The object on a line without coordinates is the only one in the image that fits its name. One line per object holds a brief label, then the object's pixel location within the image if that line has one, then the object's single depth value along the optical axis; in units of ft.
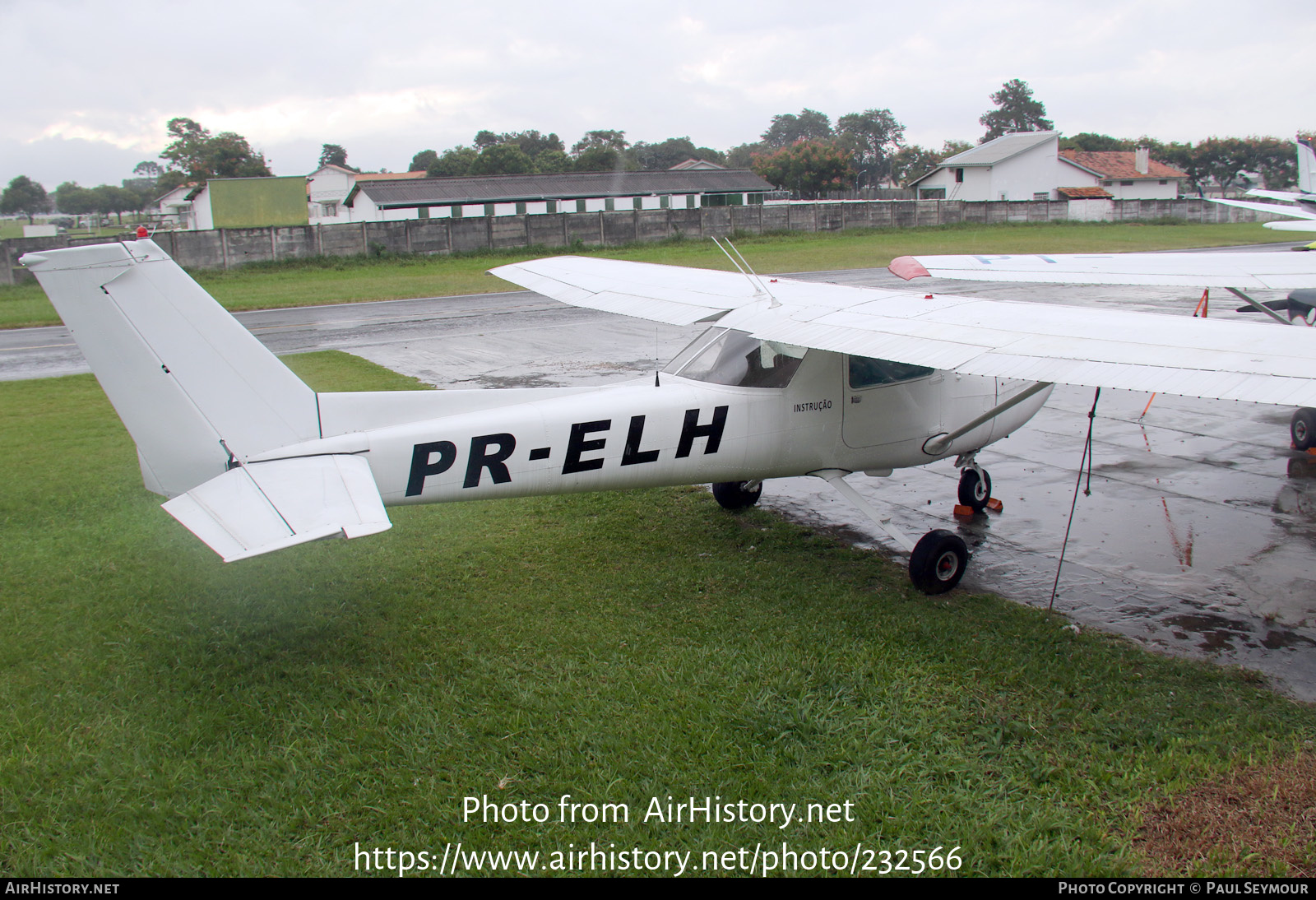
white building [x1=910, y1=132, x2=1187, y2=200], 251.80
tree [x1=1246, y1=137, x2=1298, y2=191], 329.52
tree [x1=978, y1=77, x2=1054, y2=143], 455.22
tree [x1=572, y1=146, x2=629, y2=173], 338.75
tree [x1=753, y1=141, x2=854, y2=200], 272.72
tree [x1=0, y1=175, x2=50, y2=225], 565.53
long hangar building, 196.95
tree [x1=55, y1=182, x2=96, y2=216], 577.02
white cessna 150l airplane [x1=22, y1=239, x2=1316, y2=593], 17.54
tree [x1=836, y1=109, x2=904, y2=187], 552.41
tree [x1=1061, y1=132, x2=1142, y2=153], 360.69
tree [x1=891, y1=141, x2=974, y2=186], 418.92
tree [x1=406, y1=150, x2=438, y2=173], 456.86
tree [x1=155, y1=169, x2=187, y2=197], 361.30
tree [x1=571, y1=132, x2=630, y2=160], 460.96
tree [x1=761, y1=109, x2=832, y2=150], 634.02
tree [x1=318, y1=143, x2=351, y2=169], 512.63
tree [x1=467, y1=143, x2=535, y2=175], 305.73
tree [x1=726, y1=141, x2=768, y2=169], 554.05
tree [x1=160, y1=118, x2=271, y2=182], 322.34
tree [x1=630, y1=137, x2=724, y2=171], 496.23
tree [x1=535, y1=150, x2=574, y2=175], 320.70
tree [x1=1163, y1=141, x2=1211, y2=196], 342.23
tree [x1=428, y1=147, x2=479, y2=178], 326.24
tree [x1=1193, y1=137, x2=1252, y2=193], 332.80
